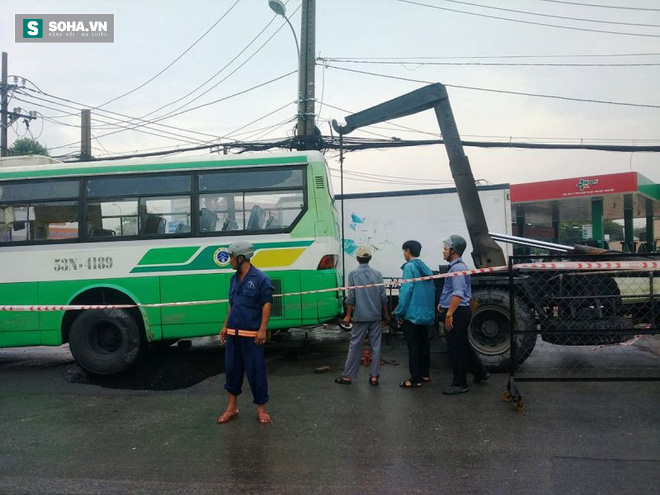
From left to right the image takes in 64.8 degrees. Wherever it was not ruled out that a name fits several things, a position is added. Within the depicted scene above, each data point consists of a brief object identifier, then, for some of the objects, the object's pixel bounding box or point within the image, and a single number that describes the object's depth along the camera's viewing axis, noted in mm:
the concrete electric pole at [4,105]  21328
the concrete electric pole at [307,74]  14086
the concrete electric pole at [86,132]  21141
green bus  7277
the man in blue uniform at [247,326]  5000
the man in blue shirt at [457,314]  5705
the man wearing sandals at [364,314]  6332
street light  13109
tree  23219
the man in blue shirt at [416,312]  6176
